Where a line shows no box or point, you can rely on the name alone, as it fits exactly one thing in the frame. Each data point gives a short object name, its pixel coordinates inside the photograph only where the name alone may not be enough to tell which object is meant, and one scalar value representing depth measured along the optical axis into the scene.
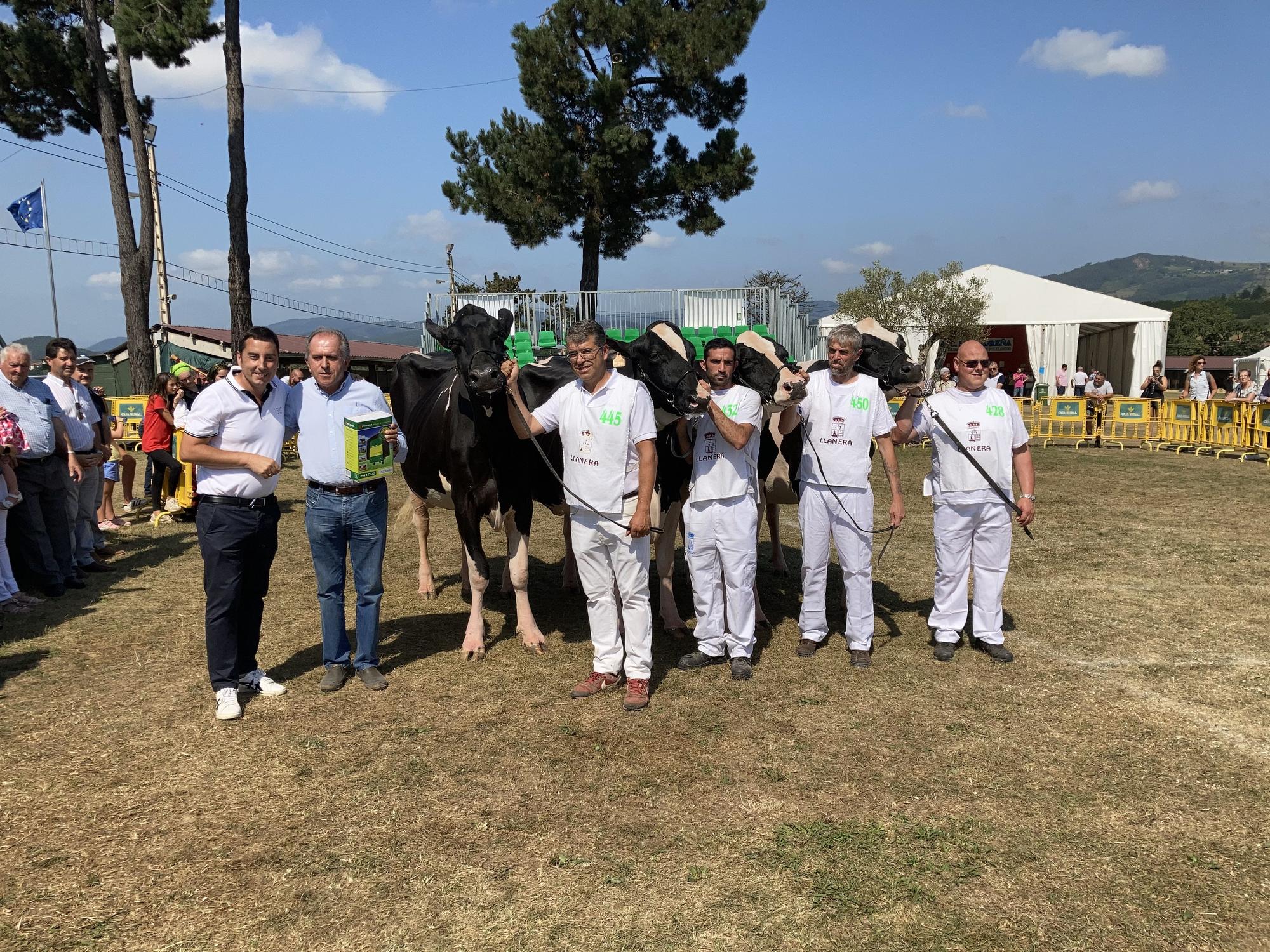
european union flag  28.31
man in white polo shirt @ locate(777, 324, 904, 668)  5.39
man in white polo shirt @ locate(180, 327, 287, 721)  4.57
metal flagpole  28.39
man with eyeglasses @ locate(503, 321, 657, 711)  4.66
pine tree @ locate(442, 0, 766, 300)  20.86
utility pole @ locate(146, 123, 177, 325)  28.33
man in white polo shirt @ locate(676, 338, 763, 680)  5.11
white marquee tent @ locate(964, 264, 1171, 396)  37.00
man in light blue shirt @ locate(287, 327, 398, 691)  4.87
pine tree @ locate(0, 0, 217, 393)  18.11
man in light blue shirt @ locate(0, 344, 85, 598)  7.00
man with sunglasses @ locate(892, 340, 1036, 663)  5.46
